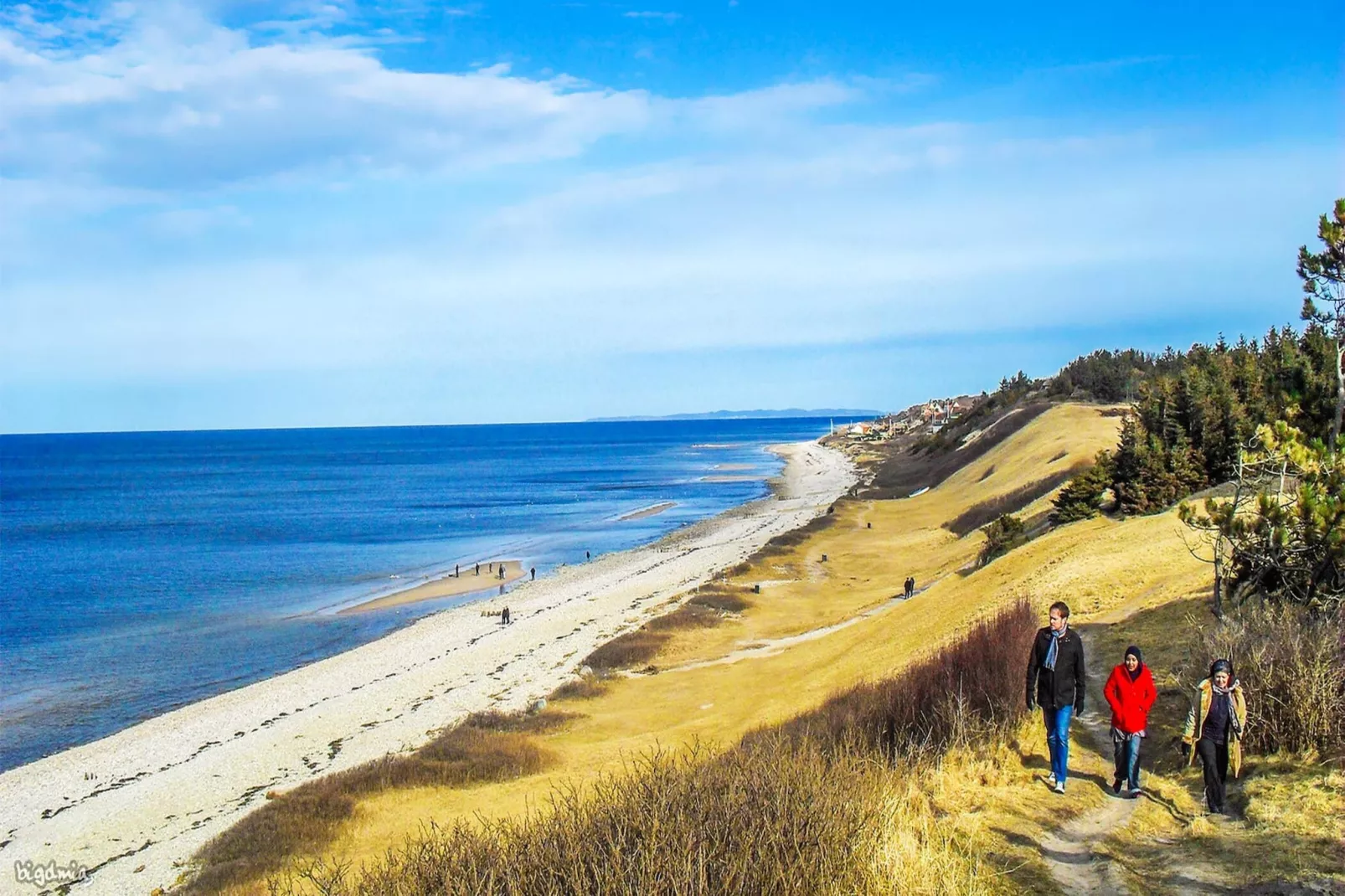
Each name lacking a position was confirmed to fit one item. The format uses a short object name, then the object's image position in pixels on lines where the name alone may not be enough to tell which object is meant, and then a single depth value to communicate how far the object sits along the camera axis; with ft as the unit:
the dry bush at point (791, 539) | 156.66
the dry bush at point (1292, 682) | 32.86
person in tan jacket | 31.32
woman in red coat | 33.01
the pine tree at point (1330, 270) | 48.57
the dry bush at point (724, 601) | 113.91
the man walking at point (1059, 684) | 34.04
